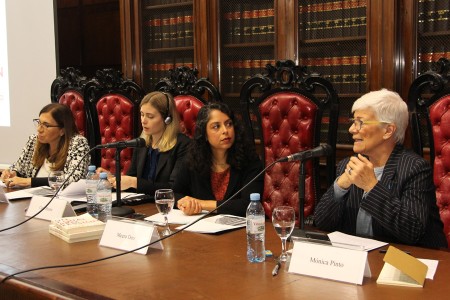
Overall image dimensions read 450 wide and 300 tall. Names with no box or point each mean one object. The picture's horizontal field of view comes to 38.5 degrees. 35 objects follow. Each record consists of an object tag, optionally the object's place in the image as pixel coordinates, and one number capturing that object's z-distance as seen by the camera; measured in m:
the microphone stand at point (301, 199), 2.06
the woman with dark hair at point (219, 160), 3.00
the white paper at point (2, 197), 3.01
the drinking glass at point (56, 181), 2.91
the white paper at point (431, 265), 1.67
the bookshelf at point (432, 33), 3.72
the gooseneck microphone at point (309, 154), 2.03
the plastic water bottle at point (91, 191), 2.62
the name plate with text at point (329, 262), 1.63
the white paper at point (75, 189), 3.03
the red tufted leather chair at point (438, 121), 2.77
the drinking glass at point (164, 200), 2.26
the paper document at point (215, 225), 2.29
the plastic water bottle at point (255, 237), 1.88
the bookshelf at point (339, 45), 4.05
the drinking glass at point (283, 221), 1.87
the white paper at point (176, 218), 2.46
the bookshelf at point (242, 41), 4.47
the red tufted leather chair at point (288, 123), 3.30
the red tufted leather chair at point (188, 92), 3.80
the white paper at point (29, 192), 3.11
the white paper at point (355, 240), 1.98
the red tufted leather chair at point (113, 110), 4.29
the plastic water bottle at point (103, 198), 2.51
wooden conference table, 1.58
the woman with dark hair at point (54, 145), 3.76
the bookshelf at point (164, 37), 4.95
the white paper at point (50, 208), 2.54
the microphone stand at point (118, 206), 2.59
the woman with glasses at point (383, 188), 2.18
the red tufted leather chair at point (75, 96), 4.56
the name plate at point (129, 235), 2.01
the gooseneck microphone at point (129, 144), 2.61
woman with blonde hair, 3.57
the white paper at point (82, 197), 2.97
